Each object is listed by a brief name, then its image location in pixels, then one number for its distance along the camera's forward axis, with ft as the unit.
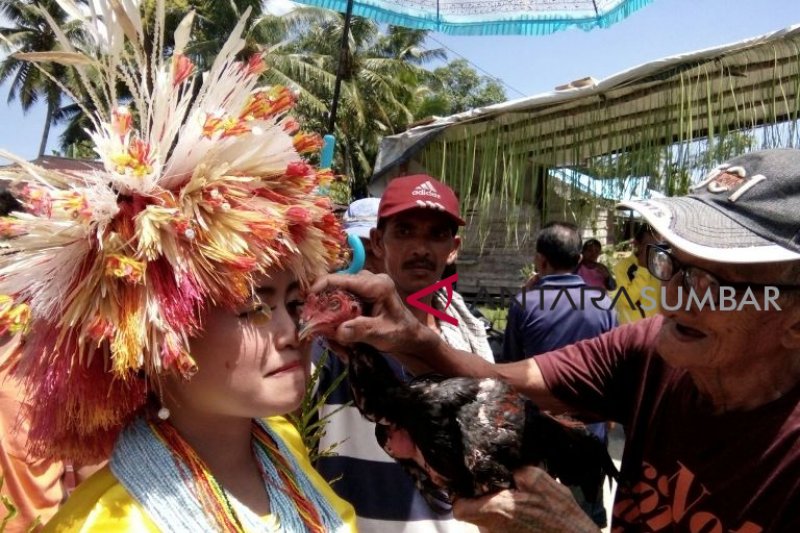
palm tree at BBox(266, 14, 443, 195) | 88.69
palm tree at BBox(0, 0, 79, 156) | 99.15
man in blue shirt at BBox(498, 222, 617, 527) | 13.79
